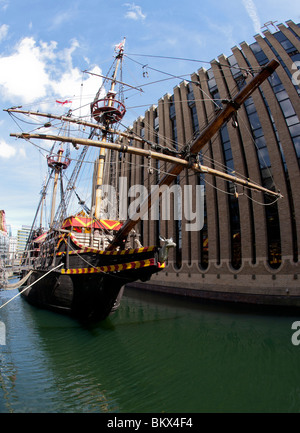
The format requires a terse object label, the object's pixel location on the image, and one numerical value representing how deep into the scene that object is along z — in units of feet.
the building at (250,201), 61.57
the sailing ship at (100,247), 32.68
